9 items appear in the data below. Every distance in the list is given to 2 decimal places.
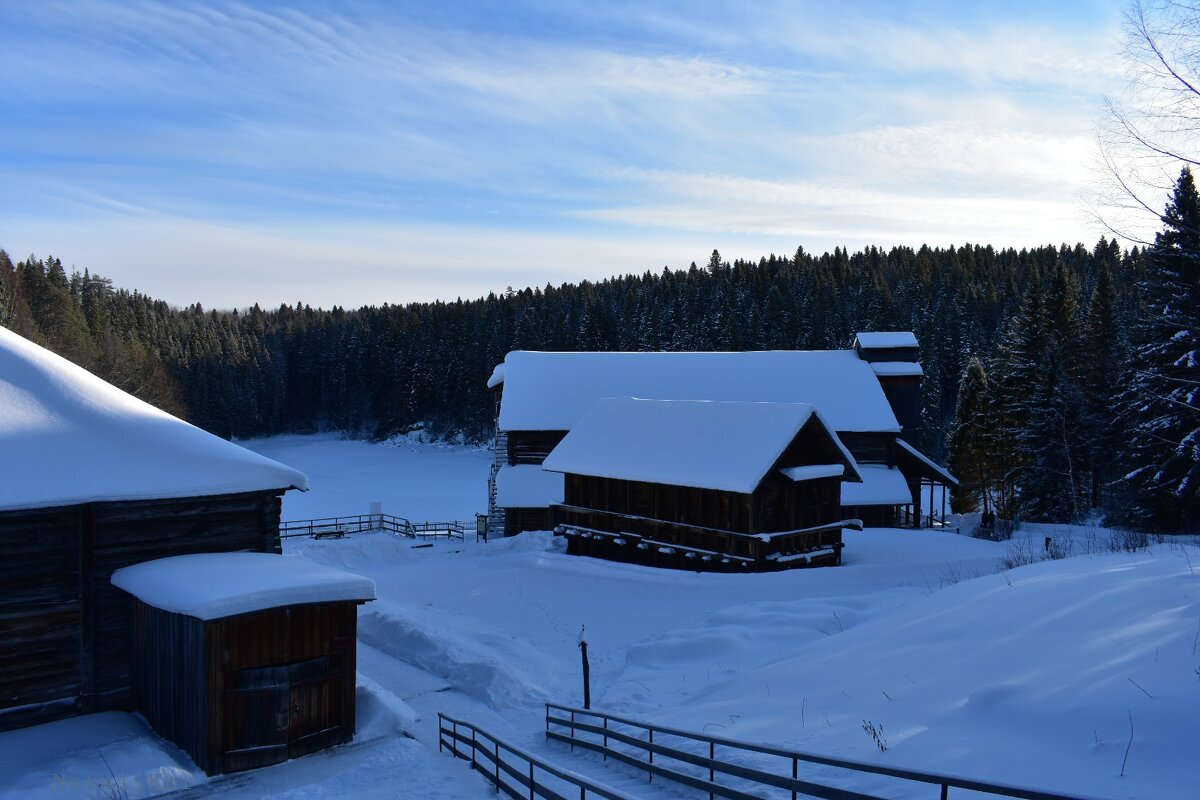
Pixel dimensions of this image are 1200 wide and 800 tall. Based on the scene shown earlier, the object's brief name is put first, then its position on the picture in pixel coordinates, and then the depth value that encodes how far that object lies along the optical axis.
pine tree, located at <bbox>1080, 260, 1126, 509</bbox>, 36.81
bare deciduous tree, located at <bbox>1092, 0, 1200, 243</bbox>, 9.65
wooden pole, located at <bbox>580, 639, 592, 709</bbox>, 13.84
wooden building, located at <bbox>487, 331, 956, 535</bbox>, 35.12
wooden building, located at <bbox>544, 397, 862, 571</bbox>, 23.56
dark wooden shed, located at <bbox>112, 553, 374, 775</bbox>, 11.34
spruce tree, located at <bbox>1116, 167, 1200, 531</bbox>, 27.20
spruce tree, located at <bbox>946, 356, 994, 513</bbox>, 42.19
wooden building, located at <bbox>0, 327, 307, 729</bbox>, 12.48
